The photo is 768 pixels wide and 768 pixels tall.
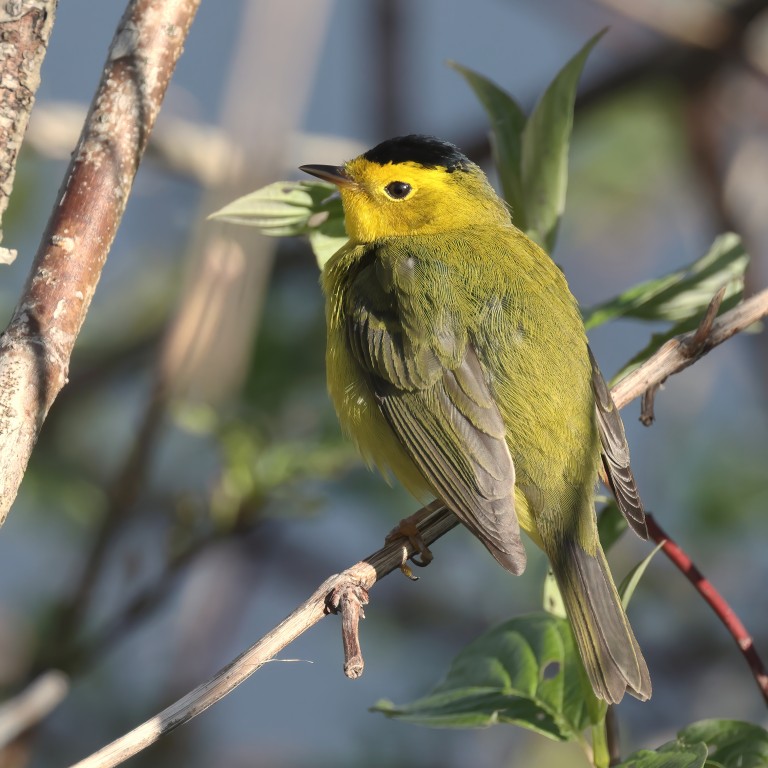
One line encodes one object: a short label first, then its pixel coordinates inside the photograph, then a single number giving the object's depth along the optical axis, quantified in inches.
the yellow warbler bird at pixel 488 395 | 207.3
